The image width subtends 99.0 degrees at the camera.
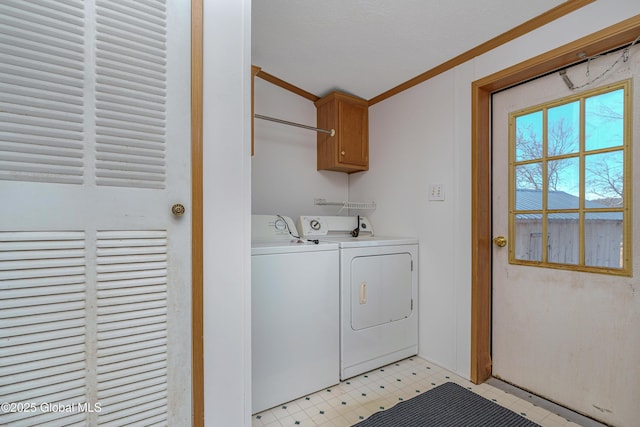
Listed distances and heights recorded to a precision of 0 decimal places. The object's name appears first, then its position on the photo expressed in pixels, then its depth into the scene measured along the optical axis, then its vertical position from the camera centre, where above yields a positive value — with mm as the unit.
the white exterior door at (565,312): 1410 -602
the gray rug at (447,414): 1500 -1165
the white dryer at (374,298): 1926 -659
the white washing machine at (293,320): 1603 -679
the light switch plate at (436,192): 2111 +148
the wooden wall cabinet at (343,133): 2582 +766
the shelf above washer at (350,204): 2703 +72
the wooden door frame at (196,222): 1026 -39
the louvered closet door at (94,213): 809 -4
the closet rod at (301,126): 2150 +743
